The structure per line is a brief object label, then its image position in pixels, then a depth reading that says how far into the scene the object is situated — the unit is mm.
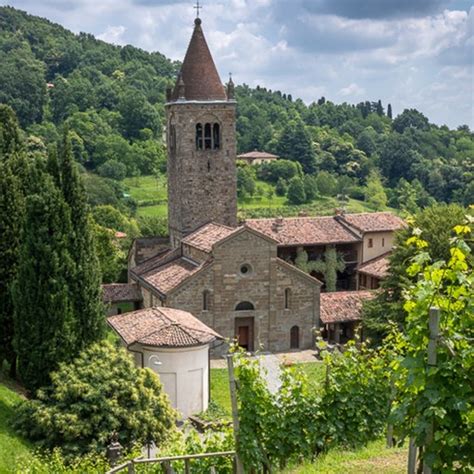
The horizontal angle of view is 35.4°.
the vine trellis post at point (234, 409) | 12547
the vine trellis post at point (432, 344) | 9133
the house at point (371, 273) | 47906
